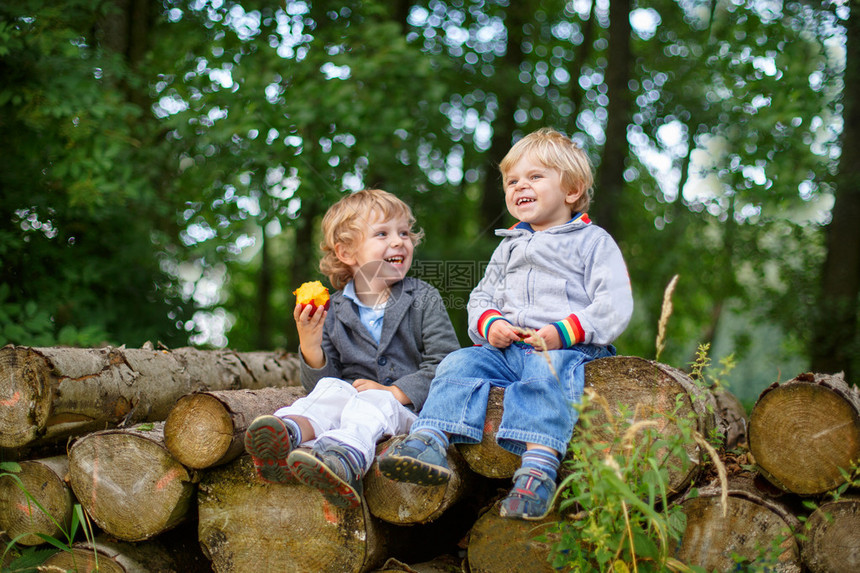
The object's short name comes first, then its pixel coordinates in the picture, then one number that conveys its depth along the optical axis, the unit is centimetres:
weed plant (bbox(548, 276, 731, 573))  187
